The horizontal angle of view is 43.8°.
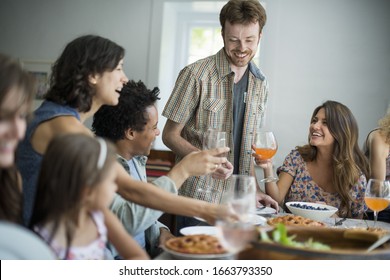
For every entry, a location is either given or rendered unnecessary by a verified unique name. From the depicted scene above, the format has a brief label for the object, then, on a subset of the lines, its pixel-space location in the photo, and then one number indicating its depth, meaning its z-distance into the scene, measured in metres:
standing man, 2.44
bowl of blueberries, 1.99
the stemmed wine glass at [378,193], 1.90
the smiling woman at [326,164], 2.57
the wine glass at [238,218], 1.07
